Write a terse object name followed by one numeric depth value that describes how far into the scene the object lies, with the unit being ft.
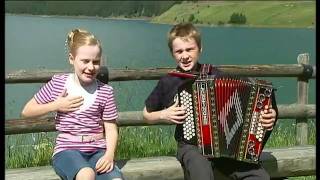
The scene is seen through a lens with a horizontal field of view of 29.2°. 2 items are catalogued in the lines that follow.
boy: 12.34
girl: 11.77
